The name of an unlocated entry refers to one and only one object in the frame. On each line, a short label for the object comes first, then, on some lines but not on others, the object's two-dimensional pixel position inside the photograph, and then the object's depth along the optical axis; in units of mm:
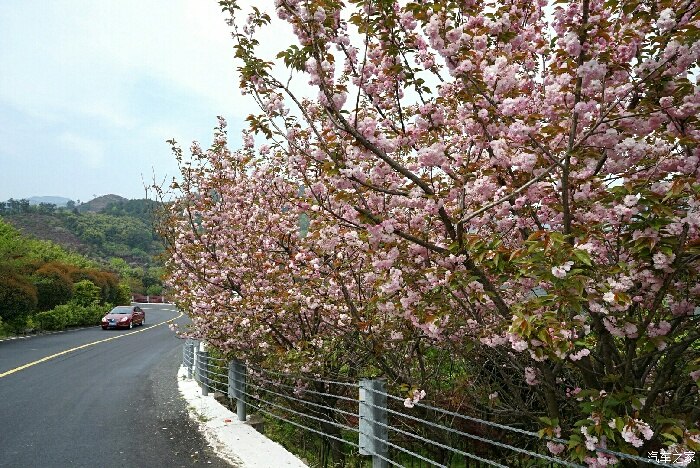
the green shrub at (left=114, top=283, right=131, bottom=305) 40262
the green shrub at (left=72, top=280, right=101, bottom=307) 31578
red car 28578
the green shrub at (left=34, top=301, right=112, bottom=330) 26205
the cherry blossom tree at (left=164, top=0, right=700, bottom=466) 2617
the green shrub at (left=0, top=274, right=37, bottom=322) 22125
